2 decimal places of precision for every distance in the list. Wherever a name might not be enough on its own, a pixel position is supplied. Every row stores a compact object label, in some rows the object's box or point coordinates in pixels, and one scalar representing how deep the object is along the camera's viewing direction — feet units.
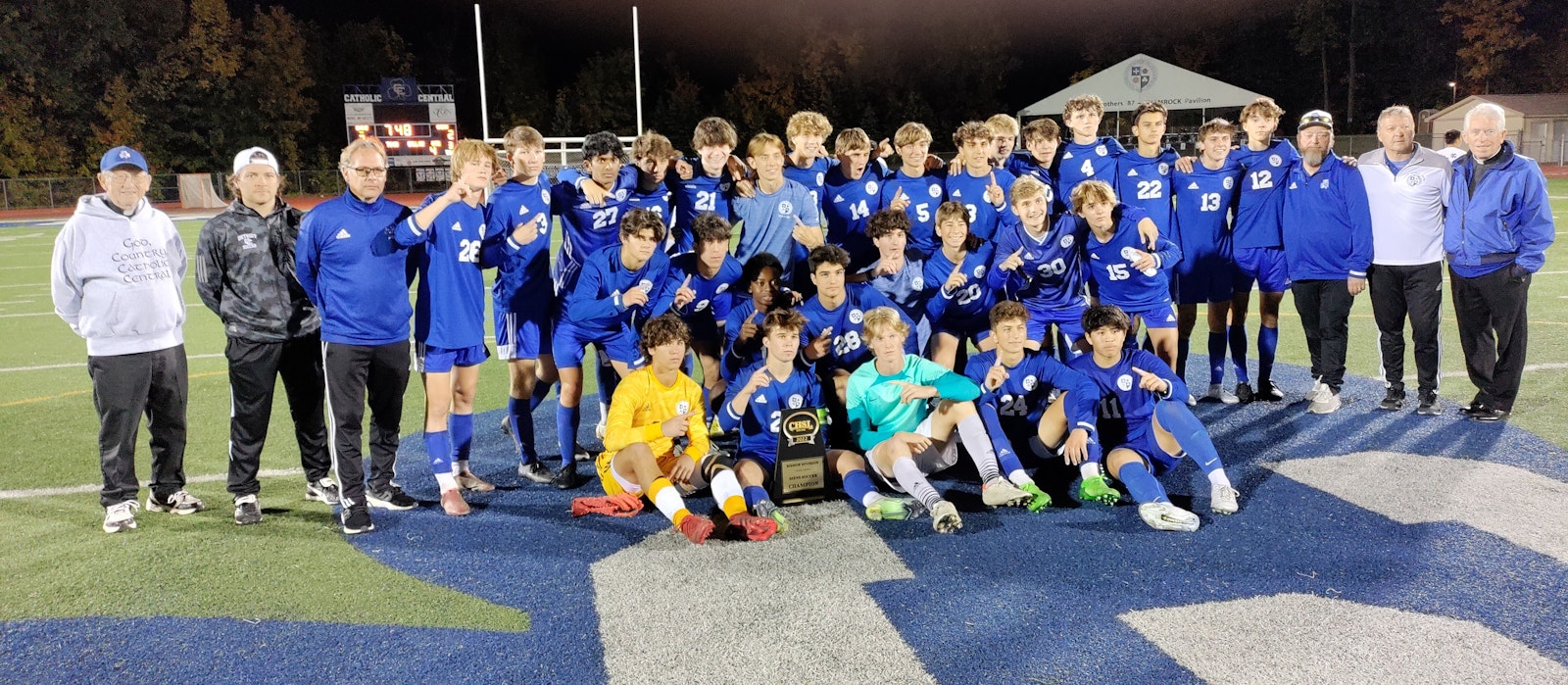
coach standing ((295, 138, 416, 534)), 15.26
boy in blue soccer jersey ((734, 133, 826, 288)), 20.08
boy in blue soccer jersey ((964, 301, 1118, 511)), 16.40
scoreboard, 108.37
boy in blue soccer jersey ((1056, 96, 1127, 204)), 22.43
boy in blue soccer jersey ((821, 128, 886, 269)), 21.49
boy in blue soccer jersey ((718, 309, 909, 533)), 16.34
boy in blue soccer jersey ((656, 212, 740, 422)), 18.70
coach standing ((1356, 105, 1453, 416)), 20.84
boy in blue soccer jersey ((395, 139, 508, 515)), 16.43
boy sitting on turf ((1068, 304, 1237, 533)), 15.76
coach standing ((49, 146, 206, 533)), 15.49
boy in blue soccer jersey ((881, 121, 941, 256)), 21.02
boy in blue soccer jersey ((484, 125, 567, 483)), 18.45
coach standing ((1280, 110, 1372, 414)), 21.42
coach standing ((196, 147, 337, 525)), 15.56
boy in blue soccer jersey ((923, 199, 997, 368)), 19.45
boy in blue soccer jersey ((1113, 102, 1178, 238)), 22.31
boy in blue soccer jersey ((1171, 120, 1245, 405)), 22.35
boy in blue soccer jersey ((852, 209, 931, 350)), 19.01
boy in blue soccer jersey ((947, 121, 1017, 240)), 20.89
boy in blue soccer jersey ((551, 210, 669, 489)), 17.94
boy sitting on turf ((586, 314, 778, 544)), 15.84
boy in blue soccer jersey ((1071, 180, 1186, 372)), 19.48
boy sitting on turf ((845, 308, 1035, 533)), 16.38
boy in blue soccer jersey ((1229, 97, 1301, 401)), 22.13
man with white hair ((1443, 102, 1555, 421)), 19.75
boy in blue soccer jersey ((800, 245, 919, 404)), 18.35
